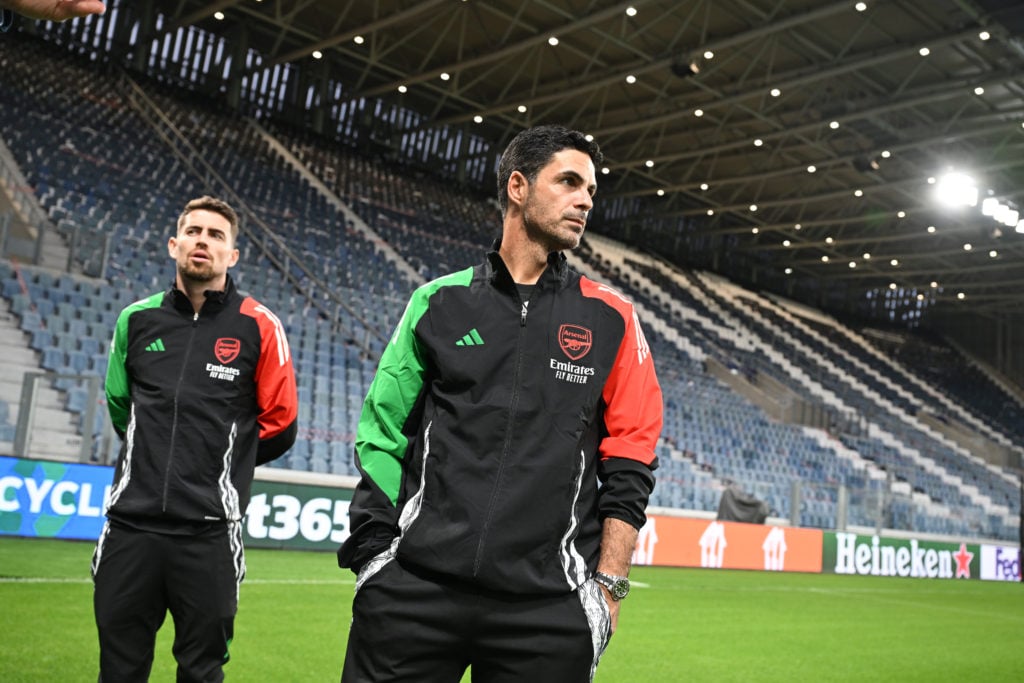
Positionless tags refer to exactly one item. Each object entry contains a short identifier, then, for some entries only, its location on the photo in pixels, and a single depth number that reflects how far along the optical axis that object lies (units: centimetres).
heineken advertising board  1955
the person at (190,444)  323
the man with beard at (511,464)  222
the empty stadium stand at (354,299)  1644
